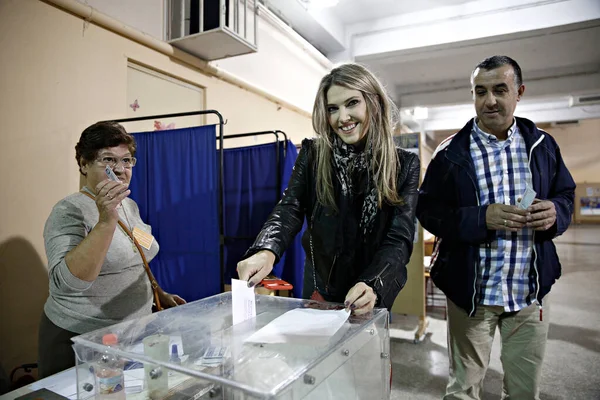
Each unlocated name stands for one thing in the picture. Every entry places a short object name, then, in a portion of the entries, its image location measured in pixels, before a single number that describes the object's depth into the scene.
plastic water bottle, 0.74
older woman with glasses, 1.22
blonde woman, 1.21
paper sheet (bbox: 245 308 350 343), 0.72
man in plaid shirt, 1.54
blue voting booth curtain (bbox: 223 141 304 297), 2.80
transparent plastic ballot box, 0.60
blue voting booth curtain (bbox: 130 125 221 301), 2.26
